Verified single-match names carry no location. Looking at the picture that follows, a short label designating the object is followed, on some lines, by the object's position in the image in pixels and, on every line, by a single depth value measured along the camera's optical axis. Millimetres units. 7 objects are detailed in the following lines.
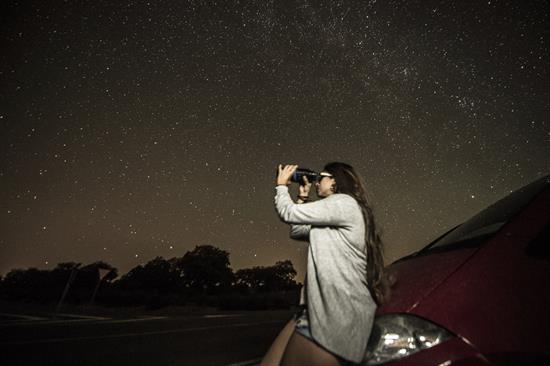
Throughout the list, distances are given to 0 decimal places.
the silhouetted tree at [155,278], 67125
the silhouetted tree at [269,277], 70469
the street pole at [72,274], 11906
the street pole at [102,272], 13430
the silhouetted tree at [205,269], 63312
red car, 1253
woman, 1396
